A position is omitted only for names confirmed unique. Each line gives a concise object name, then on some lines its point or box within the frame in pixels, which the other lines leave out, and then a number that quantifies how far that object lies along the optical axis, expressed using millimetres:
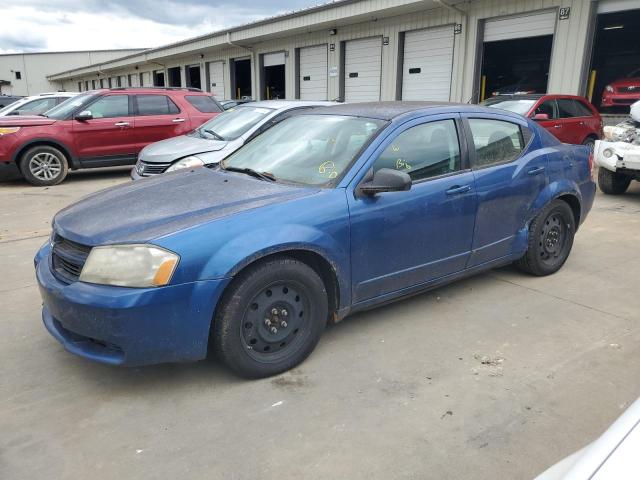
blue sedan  2707
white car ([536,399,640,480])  1155
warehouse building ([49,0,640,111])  12445
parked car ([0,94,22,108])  21003
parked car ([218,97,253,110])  15945
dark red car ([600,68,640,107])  14750
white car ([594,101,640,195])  7707
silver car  7195
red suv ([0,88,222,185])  9273
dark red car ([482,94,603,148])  10266
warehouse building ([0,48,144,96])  61719
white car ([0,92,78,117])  12672
